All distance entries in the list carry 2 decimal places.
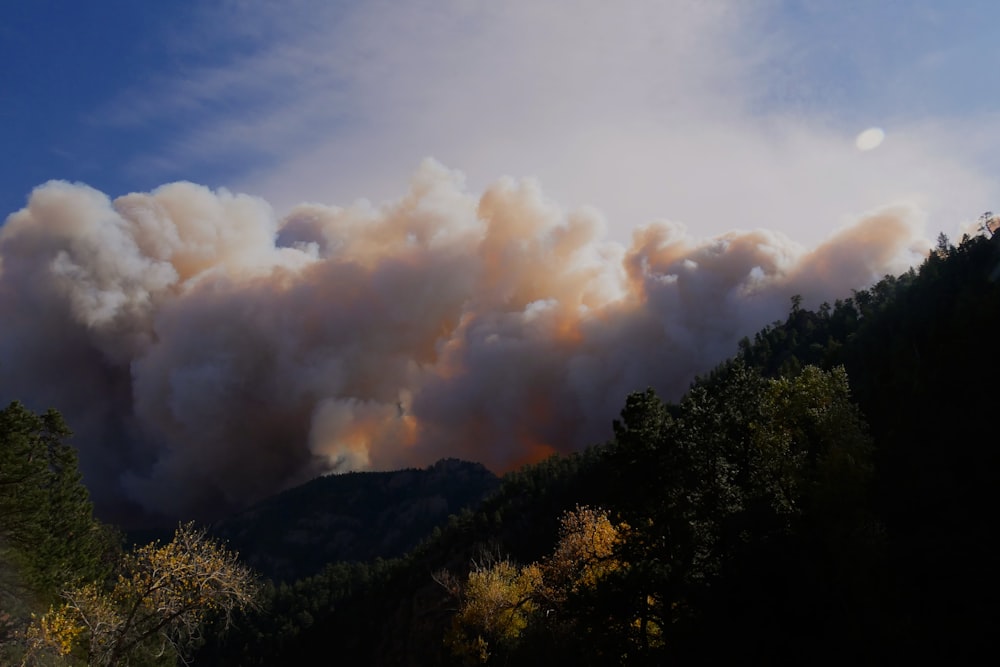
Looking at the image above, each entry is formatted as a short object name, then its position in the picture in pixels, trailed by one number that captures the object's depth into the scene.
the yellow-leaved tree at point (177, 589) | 29.19
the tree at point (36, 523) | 57.06
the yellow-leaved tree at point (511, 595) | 61.31
